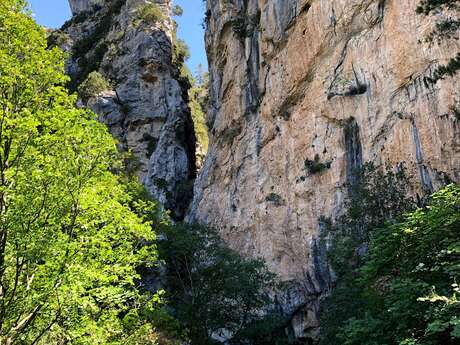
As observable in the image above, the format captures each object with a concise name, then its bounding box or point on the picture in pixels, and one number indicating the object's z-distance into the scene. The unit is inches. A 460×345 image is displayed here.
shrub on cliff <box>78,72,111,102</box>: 1991.9
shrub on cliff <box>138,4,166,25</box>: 2234.3
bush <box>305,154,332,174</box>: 1231.7
